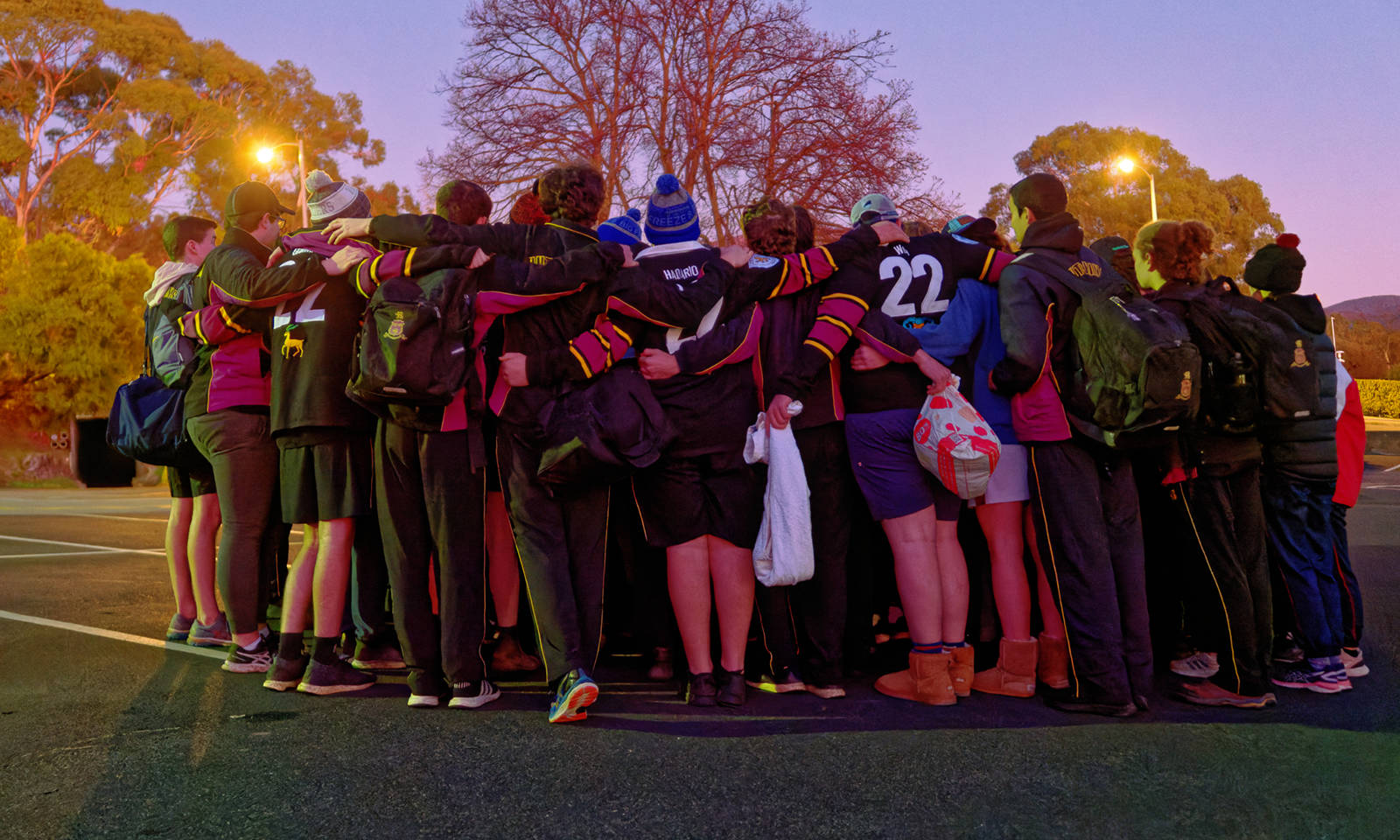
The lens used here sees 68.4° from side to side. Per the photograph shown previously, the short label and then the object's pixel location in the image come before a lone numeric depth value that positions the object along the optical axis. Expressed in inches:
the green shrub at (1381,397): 1600.6
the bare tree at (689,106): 809.5
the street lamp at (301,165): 1011.9
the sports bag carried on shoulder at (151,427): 215.5
